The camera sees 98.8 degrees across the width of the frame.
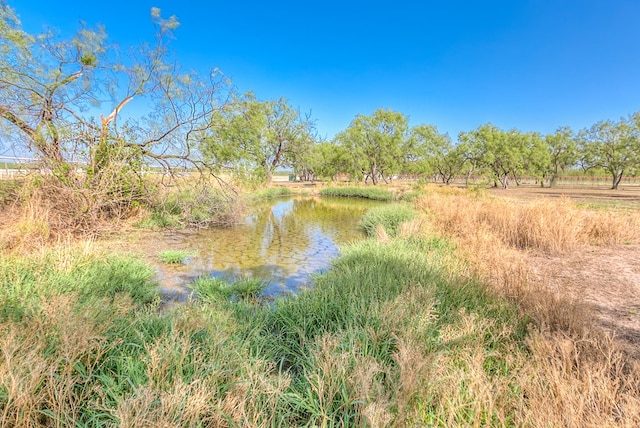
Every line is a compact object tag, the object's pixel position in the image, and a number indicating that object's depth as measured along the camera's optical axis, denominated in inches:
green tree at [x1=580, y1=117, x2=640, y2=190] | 1264.8
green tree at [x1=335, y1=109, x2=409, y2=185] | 1460.4
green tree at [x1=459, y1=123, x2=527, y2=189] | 1540.4
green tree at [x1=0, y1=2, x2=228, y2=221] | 283.6
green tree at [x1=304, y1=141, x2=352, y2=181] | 1637.4
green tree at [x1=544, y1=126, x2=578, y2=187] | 1625.2
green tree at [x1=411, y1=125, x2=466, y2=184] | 1716.3
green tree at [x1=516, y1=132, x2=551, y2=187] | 1594.5
